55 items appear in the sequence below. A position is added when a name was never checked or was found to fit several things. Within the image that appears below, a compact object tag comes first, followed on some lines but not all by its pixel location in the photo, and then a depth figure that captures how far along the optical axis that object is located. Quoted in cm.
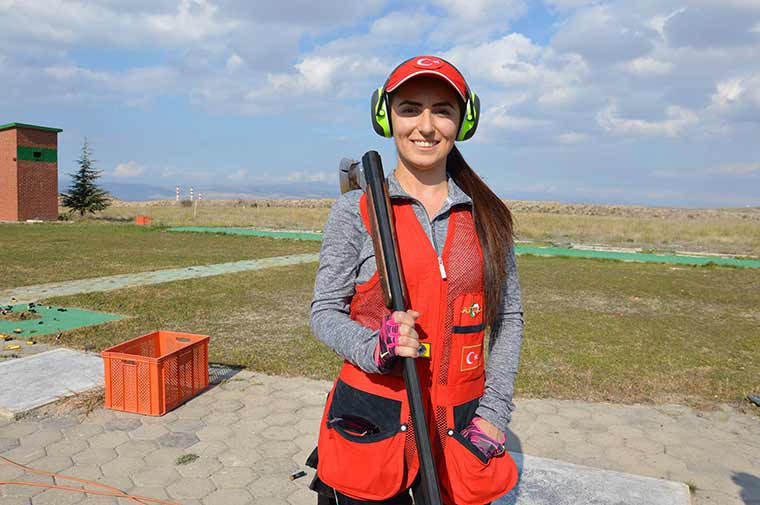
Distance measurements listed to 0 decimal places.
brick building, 2939
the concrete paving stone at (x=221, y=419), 462
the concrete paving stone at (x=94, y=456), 388
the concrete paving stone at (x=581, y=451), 427
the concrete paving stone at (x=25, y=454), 385
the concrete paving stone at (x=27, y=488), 345
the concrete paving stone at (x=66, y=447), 398
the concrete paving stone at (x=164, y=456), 390
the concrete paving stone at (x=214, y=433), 434
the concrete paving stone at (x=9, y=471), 362
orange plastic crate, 464
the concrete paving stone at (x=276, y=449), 413
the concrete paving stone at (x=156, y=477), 364
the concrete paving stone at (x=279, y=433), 443
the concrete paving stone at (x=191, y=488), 352
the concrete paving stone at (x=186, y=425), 445
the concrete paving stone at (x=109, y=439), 412
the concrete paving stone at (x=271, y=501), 349
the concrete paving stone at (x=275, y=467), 386
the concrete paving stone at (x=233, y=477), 368
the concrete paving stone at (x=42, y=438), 412
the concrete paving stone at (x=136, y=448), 401
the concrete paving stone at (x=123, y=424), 441
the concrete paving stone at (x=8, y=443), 400
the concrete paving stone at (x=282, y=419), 469
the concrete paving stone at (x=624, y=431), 471
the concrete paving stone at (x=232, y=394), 521
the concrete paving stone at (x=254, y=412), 480
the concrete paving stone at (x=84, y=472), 366
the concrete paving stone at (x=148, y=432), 428
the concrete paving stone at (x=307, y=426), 455
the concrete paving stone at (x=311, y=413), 481
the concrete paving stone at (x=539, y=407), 518
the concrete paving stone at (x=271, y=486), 360
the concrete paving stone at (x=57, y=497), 338
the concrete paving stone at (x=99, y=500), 340
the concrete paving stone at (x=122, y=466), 374
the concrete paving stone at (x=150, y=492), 348
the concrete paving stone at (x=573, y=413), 509
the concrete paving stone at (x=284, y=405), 500
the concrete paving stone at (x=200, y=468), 378
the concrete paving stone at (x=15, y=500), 335
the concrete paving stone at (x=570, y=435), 459
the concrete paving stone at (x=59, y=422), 440
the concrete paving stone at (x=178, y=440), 418
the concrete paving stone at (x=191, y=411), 472
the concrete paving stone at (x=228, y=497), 347
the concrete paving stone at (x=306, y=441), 429
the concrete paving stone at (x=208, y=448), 407
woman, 162
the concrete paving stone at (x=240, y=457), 397
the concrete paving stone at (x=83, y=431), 425
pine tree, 3475
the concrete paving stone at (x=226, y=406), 492
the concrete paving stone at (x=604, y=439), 452
